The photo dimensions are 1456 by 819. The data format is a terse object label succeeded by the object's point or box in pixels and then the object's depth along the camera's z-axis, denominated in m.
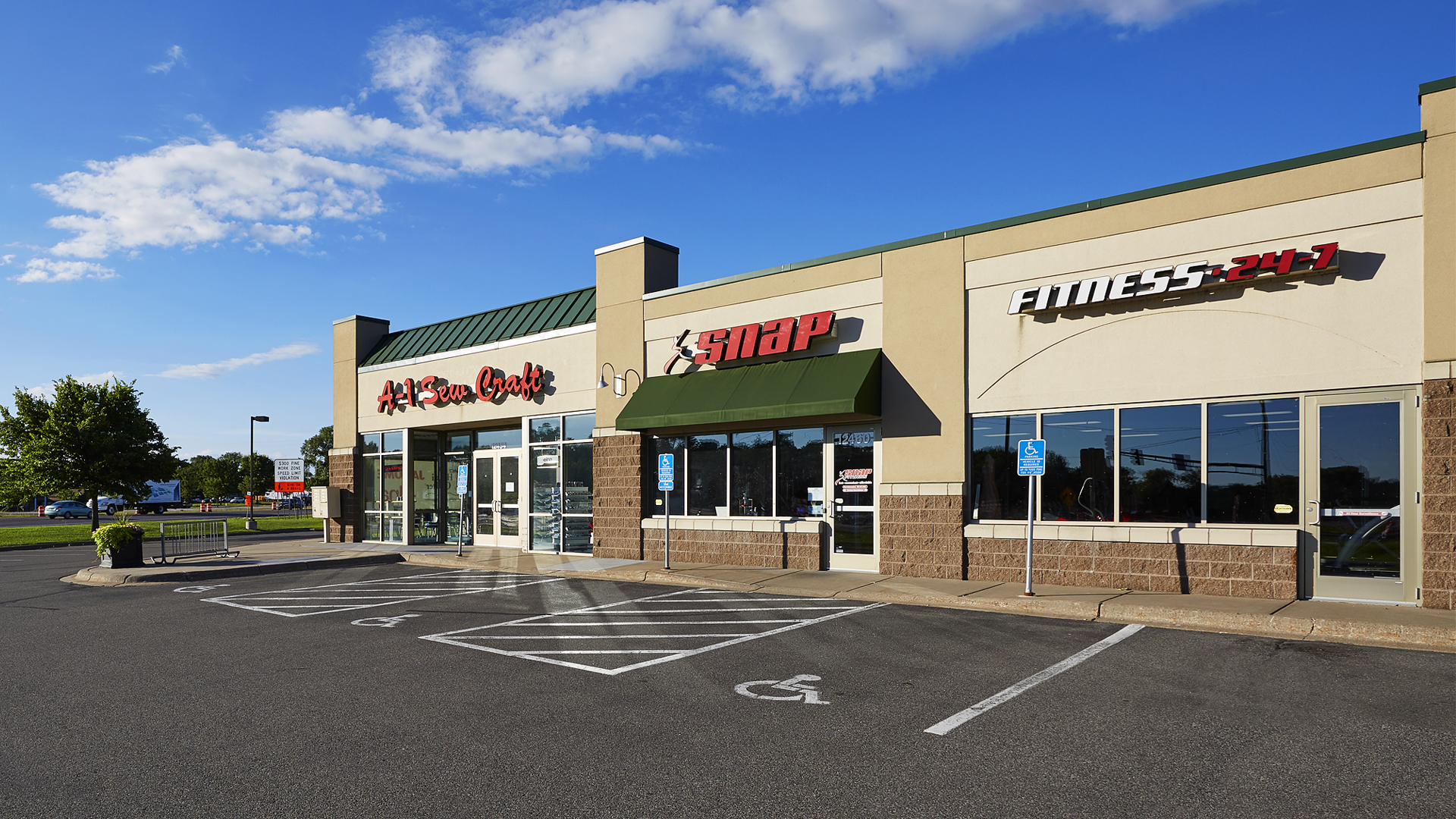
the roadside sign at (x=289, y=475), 28.39
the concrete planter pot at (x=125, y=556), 18.36
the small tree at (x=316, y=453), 95.75
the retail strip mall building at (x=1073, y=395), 11.18
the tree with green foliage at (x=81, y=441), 30.44
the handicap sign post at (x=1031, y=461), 12.48
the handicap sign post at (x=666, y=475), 16.33
